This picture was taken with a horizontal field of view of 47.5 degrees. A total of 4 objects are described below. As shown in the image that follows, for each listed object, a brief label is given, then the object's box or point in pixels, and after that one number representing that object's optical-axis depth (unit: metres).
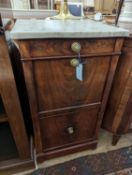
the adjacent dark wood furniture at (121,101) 0.83
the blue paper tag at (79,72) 0.73
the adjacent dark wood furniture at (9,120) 0.61
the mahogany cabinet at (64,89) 0.66
